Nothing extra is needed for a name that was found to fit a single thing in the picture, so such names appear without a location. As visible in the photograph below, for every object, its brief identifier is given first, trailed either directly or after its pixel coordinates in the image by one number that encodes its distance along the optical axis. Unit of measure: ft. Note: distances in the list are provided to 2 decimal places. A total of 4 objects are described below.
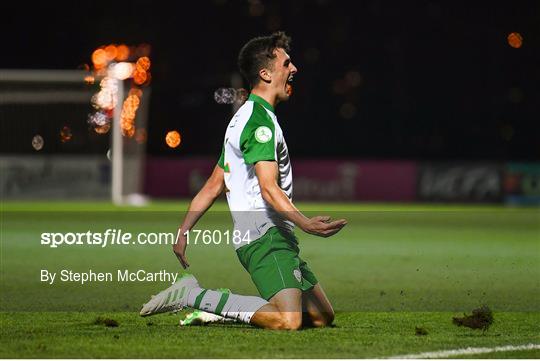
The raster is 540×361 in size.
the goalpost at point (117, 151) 172.45
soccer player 43.83
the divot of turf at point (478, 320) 47.37
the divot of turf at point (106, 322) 47.24
